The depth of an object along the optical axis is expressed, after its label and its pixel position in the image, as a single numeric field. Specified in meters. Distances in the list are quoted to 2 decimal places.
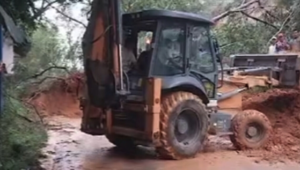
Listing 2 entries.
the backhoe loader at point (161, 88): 8.06
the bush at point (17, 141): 6.28
